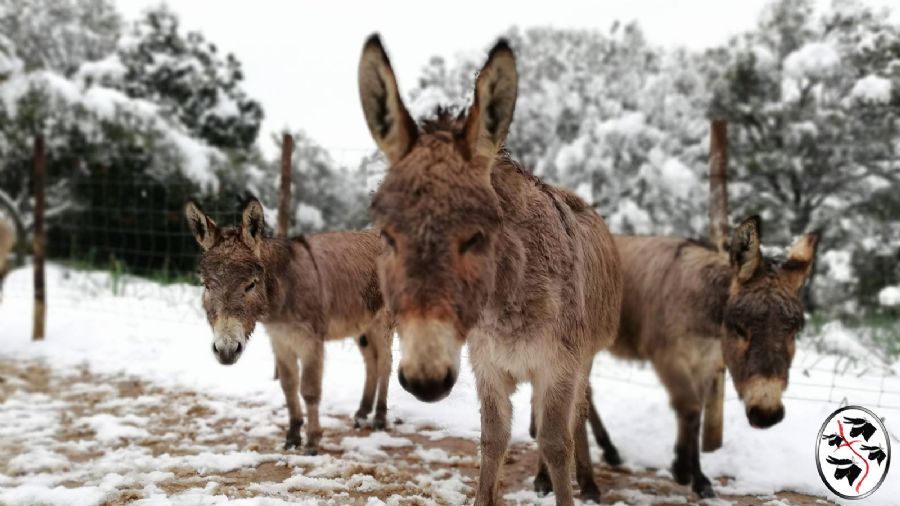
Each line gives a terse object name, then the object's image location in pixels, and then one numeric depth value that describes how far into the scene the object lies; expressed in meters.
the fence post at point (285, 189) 6.31
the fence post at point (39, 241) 8.02
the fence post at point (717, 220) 4.63
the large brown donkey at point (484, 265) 1.85
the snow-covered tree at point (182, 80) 16.94
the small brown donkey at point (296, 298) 3.93
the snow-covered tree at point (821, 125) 13.57
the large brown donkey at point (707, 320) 3.46
